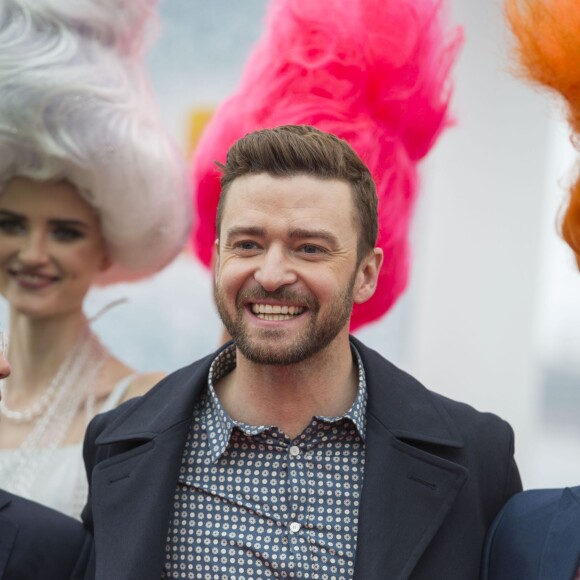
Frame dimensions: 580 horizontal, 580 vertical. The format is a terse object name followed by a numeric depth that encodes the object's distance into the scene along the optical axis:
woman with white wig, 5.34
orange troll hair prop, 4.54
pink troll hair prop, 5.34
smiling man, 4.01
